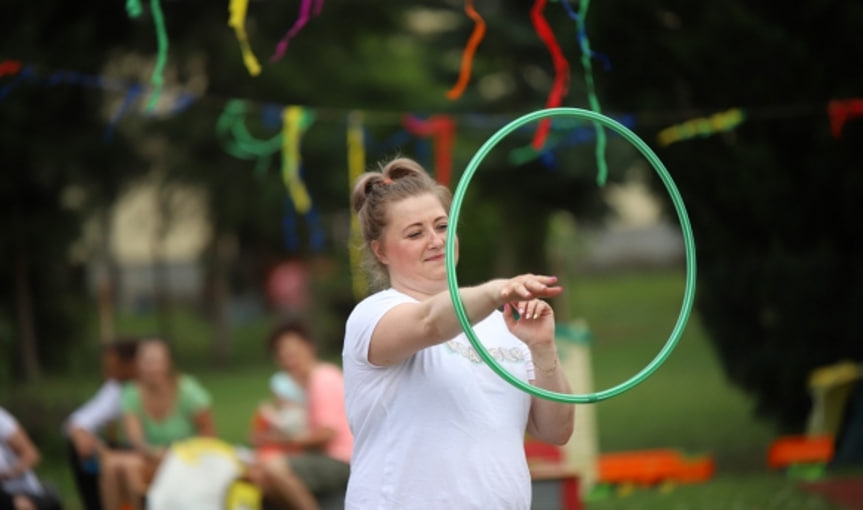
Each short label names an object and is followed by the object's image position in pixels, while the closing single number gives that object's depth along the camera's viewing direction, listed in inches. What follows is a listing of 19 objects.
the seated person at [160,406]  532.8
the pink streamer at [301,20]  341.1
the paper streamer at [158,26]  358.6
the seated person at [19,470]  477.4
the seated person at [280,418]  521.0
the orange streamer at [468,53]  357.0
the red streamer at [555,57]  361.3
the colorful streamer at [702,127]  583.5
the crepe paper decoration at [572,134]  611.8
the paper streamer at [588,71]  338.3
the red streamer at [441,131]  709.8
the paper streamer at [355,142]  705.6
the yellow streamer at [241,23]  351.6
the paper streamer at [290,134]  647.3
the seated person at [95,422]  536.1
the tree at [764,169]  624.1
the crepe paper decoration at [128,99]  529.0
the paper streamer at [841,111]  558.9
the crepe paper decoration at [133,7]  356.5
